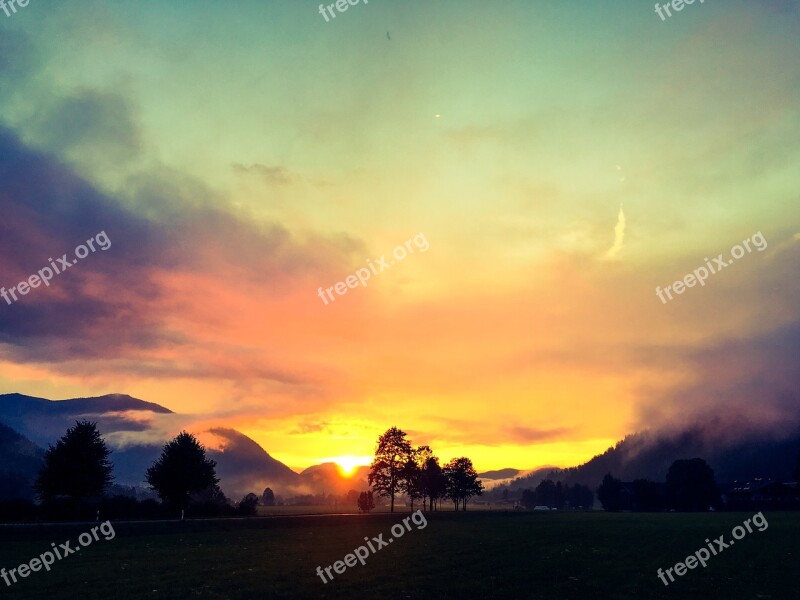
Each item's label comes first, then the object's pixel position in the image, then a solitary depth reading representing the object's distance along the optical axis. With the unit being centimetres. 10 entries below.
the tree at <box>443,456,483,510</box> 16900
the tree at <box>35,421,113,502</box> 7669
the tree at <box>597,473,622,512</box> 19839
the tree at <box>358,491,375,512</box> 13473
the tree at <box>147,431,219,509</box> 8694
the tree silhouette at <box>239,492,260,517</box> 8886
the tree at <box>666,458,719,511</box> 18162
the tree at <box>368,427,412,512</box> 12506
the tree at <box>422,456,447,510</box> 14650
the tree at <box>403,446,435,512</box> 12900
